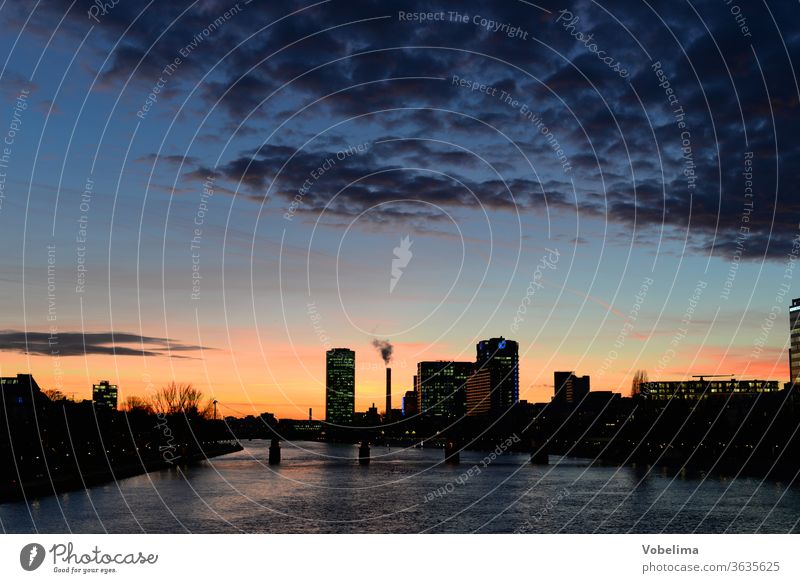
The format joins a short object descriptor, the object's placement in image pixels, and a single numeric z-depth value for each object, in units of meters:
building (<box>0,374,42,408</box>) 123.39
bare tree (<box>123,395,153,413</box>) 174.50
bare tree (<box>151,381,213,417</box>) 177.25
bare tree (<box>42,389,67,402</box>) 164.18
